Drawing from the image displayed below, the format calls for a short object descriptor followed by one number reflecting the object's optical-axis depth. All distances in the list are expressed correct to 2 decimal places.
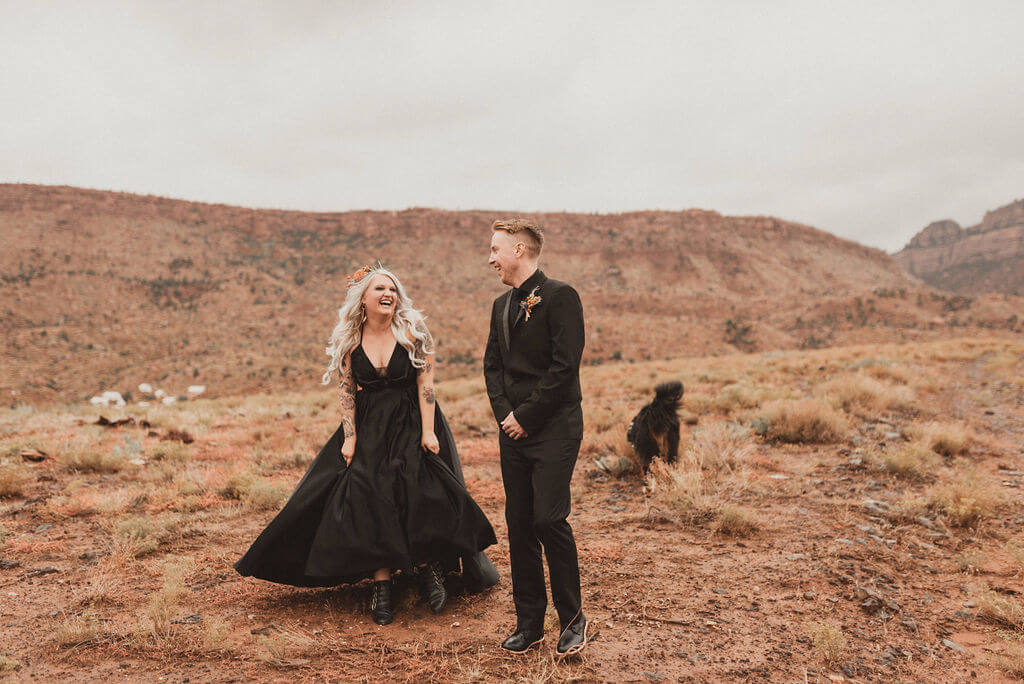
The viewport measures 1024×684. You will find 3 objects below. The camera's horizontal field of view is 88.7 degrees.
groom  3.02
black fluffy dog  6.96
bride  3.73
